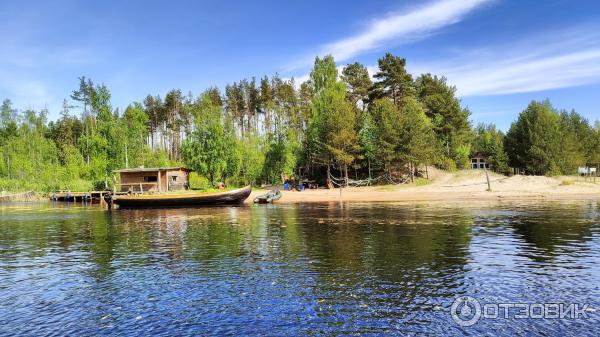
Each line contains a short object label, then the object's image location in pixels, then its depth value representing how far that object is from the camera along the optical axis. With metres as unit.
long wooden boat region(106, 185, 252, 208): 49.00
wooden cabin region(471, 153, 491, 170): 88.81
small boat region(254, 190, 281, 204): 50.75
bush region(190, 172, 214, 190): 66.81
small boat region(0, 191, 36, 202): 72.94
